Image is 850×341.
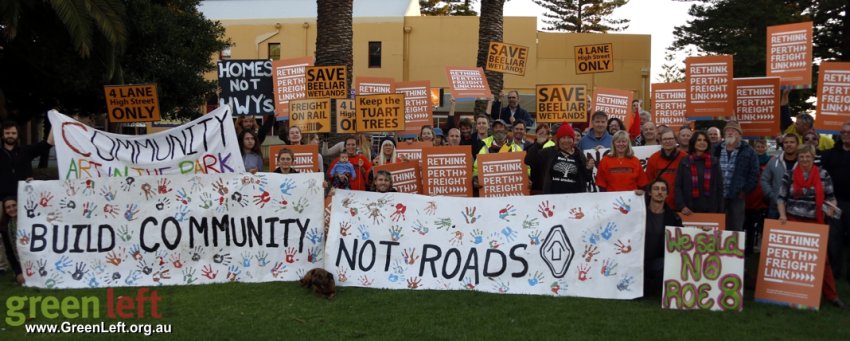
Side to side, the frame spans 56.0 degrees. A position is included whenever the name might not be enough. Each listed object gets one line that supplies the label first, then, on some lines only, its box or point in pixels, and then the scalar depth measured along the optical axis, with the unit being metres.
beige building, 41.75
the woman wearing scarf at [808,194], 8.55
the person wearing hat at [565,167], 9.30
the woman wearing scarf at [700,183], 8.74
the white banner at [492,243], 8.41
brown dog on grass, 8.34
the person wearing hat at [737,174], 9.25
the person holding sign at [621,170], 8.95
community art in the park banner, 9.41
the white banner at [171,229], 8.98
